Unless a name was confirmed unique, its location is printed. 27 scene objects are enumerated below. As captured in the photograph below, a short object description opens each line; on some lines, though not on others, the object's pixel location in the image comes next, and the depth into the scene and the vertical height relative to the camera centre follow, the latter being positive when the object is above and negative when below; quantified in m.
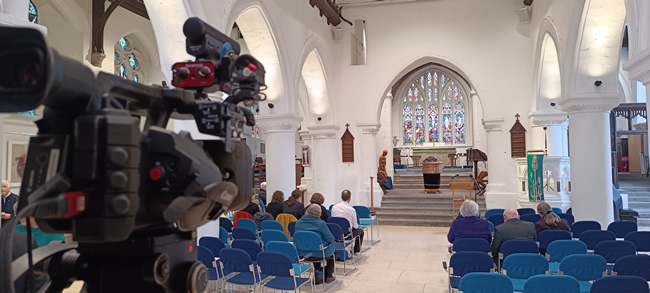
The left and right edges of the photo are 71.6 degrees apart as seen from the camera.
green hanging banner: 10.21 -0.27
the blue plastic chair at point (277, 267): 4.47 -1.00
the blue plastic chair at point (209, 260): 4.72 -0.98
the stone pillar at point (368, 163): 13.23 +0.12
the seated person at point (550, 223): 5.91 -0.77
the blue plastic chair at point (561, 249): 4.89 -0.93
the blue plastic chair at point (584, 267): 4.16 -0.95
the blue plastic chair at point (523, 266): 4.25 -0.96
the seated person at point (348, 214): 7.36 -0.76
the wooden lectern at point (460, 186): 11.52 -0.52
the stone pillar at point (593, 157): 7.93 +0.15
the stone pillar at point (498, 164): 12.40 +0.05
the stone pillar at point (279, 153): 10.02 +0.34
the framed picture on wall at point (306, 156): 14.47 +0.37
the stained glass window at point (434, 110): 22.19 +2.78
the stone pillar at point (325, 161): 12.80 +0.18
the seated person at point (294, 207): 7.69 -0.67
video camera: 1.06 +0.01
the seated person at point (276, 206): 7.76 -0.66
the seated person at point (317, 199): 6.84 -0.48
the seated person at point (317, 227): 5.86 -0.79
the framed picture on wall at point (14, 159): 9.27 +0.24
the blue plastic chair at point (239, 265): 4.66 -1.03
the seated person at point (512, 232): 5.21 -0.78
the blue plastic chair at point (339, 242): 6.43 -1.10
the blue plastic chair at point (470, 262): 4.32 -0.93
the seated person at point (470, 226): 5.72 -0.76
